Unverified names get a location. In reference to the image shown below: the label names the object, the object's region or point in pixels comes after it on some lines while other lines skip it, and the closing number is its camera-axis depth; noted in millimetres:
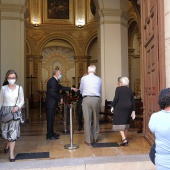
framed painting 23719
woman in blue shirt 2520
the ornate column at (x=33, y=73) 22422
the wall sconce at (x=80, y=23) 23359
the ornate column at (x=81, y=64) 22969
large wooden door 5090
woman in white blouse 4936
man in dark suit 6988
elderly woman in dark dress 6223
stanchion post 5888
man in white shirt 6211
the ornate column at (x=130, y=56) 19547
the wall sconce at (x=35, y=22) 23059
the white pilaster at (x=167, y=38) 4828
